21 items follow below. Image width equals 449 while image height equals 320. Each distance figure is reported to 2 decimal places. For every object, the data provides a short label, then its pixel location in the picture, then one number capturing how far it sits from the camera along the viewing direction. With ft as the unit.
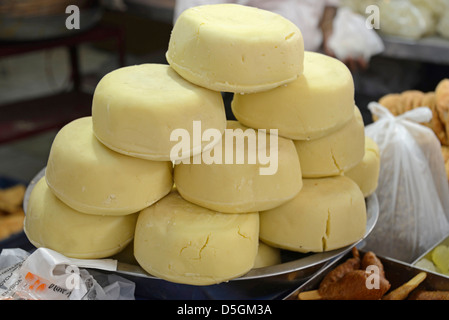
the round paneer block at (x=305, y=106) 3.59
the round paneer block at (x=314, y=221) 3.66
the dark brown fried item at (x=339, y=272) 3.87
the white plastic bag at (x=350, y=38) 9.16
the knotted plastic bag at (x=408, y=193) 4.91
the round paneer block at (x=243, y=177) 3.43
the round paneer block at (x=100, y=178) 3.35
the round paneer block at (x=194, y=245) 3.35
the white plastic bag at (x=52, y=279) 3.28
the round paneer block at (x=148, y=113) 3.22
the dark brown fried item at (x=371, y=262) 4.03
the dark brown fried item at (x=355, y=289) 3.72
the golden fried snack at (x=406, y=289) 3.84
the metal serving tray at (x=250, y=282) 3.49
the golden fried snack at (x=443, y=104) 5.33
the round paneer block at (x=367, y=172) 4.31
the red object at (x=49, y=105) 8.11
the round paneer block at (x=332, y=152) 3.83
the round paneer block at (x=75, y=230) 3.51
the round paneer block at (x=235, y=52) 3.30
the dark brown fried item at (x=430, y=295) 3.76
